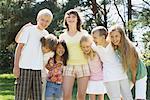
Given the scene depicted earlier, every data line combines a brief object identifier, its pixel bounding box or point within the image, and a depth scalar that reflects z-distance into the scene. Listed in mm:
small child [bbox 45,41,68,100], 5990
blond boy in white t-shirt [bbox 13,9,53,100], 5812
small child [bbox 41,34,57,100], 5914
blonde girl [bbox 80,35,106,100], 5828
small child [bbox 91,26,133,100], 5426
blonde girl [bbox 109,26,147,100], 5172
